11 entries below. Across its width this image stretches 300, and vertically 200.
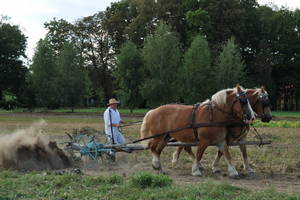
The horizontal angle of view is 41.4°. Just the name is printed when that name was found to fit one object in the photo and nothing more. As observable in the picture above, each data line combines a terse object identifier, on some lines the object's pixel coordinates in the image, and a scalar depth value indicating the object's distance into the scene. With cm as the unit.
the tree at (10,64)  5613
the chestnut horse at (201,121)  930
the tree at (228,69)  3956
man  1149
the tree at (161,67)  3703
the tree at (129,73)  3909
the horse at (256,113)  923
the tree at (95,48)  6056
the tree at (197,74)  3752
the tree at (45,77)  4374
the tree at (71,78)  4331
